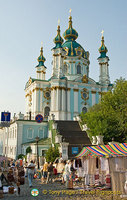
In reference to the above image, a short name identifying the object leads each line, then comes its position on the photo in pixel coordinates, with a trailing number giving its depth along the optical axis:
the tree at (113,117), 25.70
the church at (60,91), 33.94
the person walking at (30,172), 12.85
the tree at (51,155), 21.11
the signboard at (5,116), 20.23
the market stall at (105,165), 10.10
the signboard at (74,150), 22.64
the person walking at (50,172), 14.44
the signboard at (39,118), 26.99
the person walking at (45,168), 14.49
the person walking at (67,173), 12.17
